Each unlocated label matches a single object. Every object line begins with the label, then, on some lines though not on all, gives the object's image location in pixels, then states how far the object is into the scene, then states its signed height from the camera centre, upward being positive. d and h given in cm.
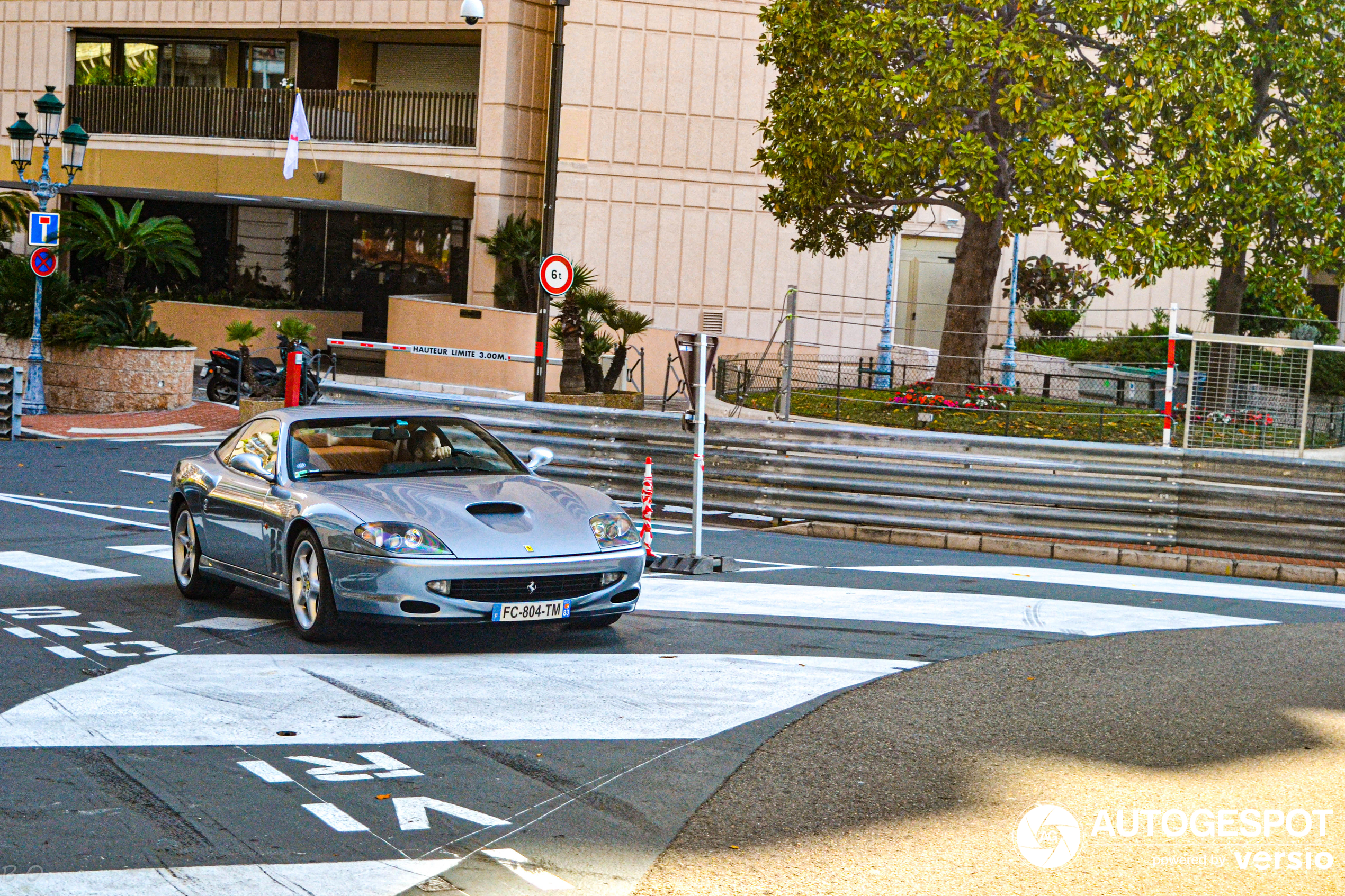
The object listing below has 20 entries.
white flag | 2997 +326
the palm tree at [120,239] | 2627 +83
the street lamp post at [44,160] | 2395 +195
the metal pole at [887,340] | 2720 -8
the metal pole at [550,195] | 2153 +171
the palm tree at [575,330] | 2772 -26
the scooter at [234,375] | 2625 -139
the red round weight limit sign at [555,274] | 2080 +54
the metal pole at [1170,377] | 1459 -22
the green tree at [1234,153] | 2166 +297
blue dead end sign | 2319 +81
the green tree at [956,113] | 2133 +327
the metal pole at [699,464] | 1234 -114
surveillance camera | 2647 +514
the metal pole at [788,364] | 1589 -35
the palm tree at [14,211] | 3409 +157
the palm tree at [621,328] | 2781 -15
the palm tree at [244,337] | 2600 -72
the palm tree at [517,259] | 3303 +115
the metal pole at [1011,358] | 2407 -27
